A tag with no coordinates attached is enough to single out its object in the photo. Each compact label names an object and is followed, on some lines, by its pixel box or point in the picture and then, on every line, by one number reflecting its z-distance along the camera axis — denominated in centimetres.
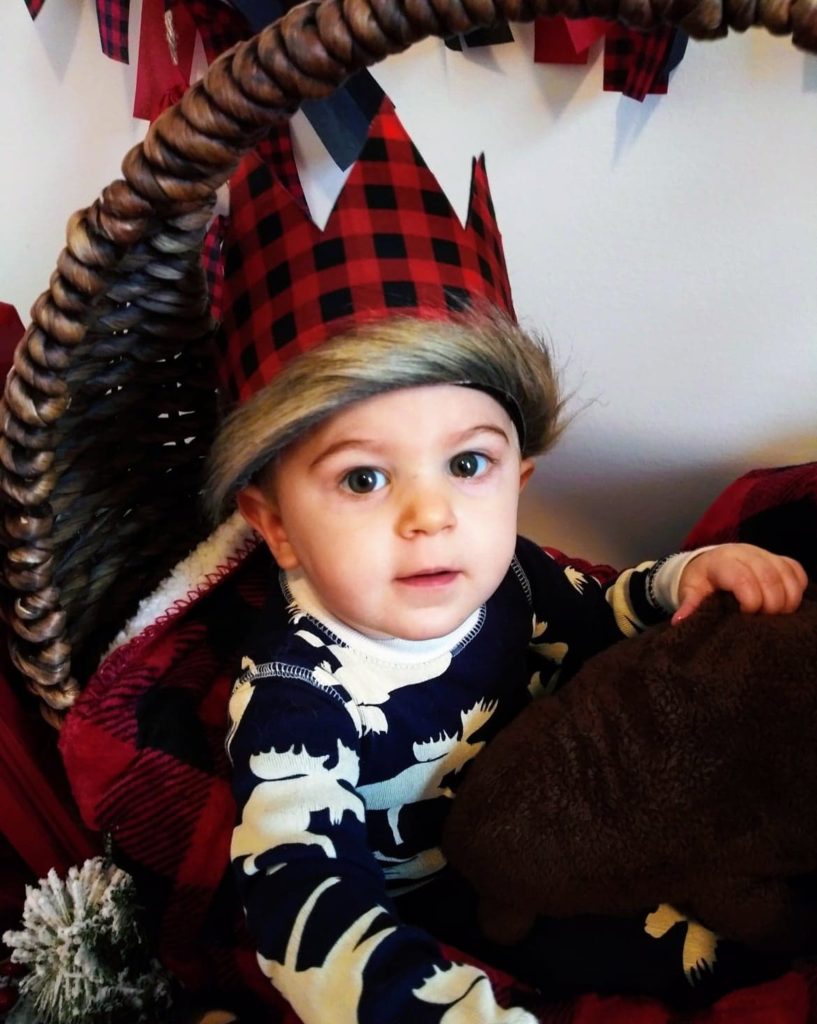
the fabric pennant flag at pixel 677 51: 66
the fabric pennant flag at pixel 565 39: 68
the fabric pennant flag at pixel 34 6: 81
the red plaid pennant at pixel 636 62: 66
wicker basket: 42
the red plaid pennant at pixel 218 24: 71
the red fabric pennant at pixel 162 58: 81
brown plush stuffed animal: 57
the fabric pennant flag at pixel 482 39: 71
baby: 52
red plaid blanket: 72
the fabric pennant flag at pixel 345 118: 53
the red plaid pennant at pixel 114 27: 82
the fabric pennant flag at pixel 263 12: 67
